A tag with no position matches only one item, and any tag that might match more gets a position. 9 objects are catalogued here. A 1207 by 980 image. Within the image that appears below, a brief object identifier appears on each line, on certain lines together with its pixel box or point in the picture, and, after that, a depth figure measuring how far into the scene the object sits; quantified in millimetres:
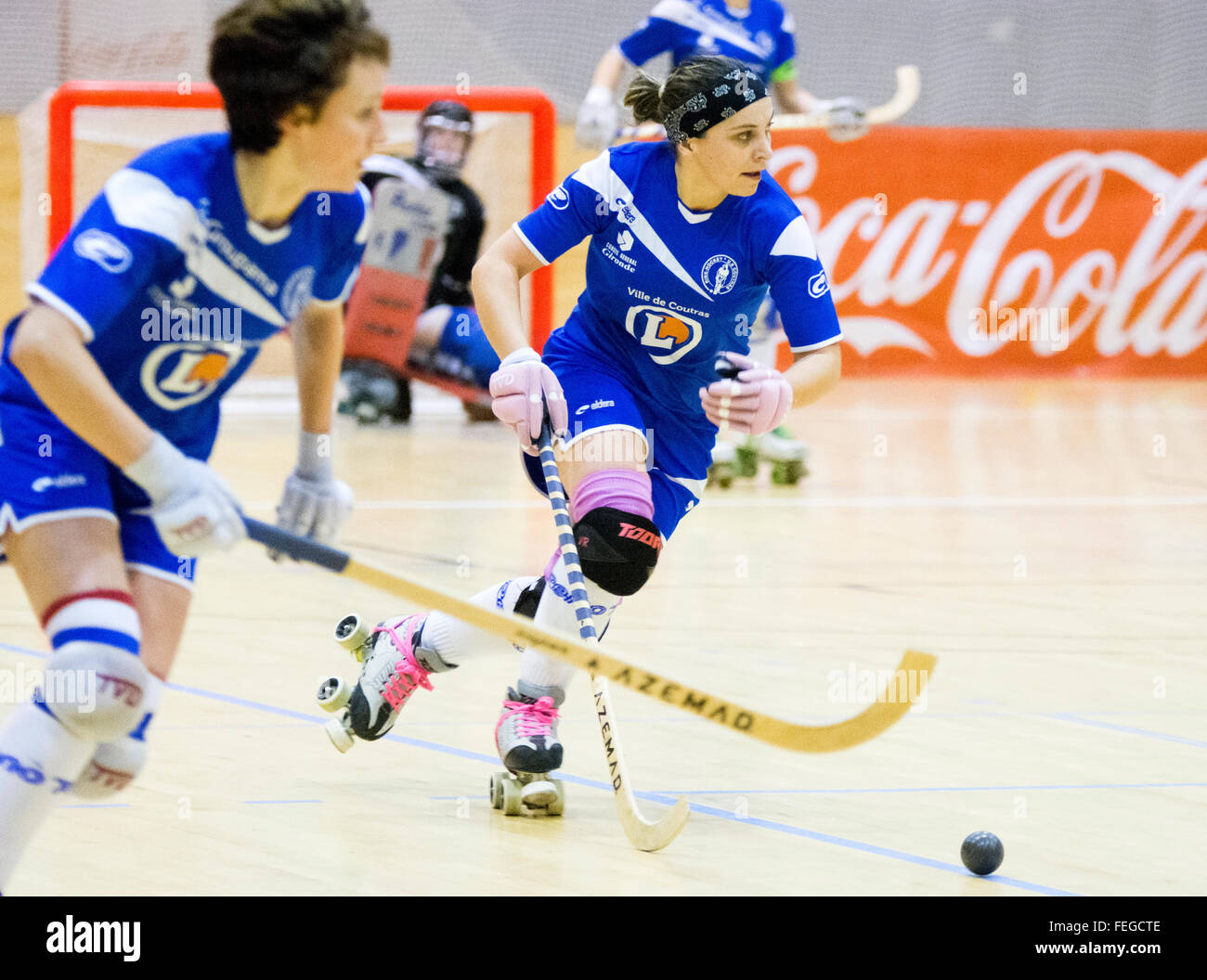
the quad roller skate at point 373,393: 19500
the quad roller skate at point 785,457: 15430
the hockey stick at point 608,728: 5832
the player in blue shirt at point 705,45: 13852
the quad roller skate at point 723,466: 15187
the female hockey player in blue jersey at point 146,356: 4414
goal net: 17750
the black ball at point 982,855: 5574
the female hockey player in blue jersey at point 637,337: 6477
